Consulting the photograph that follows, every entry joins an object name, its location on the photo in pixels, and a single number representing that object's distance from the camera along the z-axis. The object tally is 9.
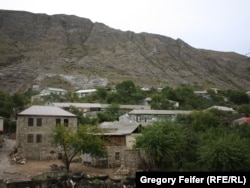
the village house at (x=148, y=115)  57.81
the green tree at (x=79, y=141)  30.42
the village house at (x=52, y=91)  87.09
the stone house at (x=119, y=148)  32.06
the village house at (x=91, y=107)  63.11
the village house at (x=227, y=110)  66.60
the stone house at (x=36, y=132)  35.12
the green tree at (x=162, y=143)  30.41
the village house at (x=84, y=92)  89.68
